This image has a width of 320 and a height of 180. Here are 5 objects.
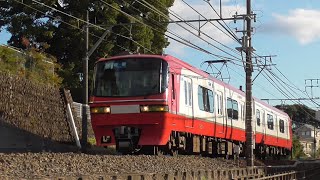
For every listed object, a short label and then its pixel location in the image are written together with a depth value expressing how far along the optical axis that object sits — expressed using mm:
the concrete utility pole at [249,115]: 21531
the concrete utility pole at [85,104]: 22375
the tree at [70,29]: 38469
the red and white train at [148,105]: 16766
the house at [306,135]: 131625
